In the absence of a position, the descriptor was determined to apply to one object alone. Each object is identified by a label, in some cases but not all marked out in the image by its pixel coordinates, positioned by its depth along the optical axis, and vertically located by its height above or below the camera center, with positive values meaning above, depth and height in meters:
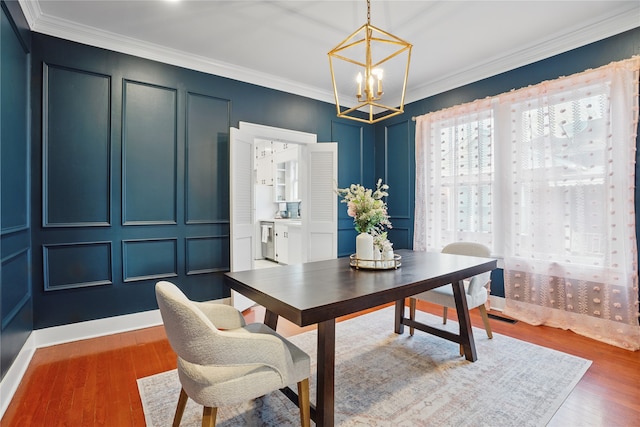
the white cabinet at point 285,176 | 7.20 +0.85
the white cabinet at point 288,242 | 5.82 -0.60
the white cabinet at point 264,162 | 7.75 +1.27
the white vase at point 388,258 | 2.16 -0.33
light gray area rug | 1.75 -1.17
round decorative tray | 2.16 -0.37
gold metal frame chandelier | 1.94 +1.72
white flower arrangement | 2.18 +0.02
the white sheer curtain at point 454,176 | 3.66 +0.45
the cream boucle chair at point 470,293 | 2.58 -0.70
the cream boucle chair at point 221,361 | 1.22 -0.65
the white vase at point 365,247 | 2.22 -0.26
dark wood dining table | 1.42 -0.41
